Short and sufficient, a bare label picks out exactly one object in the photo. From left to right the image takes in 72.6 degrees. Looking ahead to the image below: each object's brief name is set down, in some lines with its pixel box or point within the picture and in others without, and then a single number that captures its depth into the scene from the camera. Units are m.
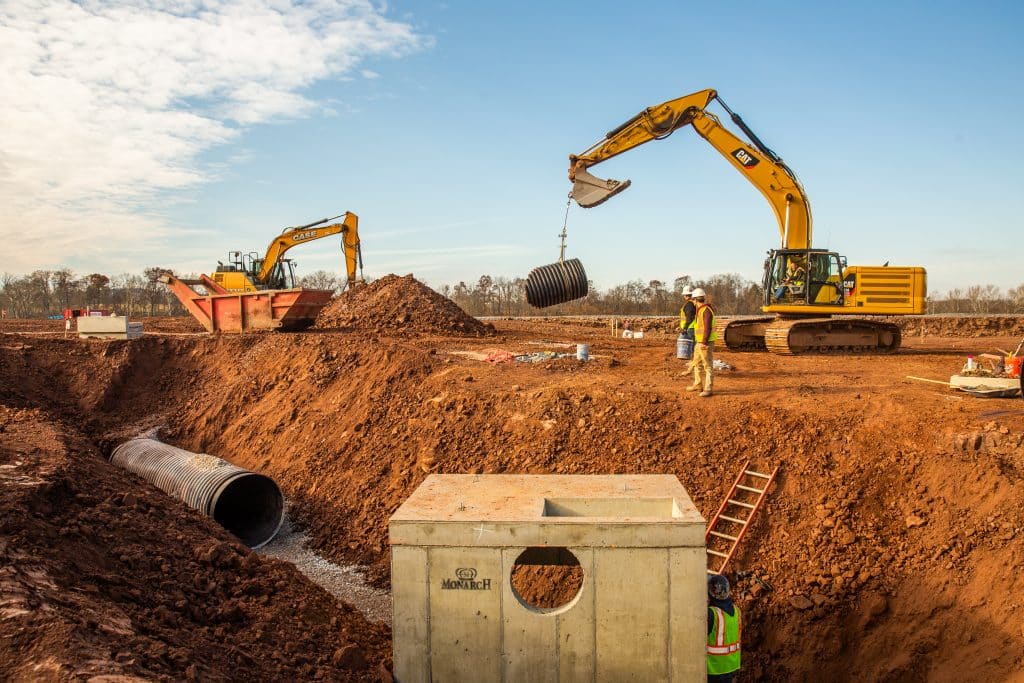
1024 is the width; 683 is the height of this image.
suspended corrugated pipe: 13.91
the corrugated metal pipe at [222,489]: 9.28
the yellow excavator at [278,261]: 23.70
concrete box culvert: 5.54
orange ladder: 7.84
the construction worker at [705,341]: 10.13
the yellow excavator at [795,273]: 14.95
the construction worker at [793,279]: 15.54
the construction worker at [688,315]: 11.51
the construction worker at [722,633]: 5.73
